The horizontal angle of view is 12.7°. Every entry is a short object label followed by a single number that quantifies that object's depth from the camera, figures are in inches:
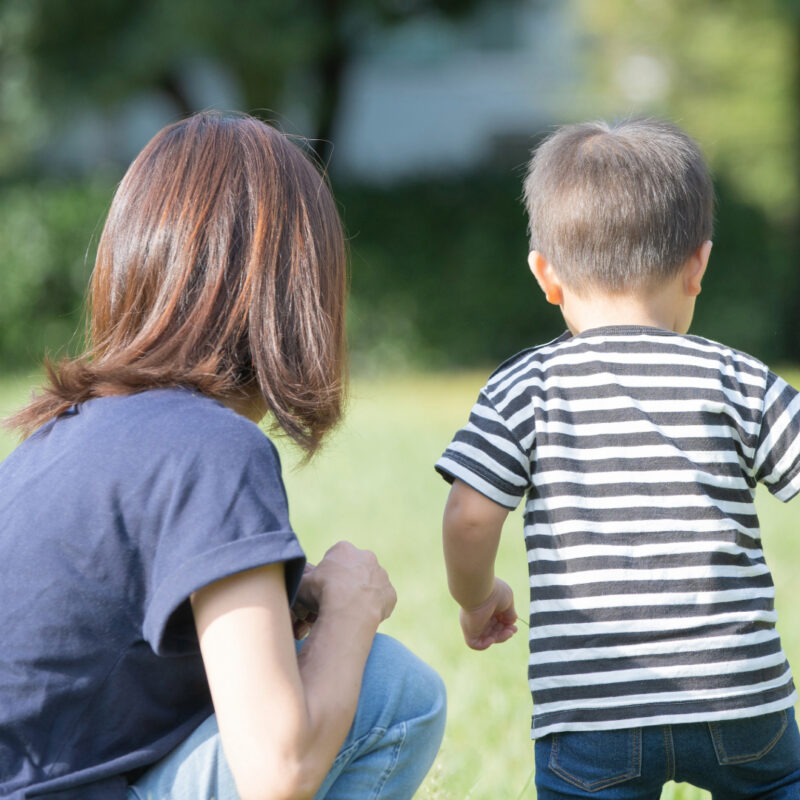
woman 108.0
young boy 116.8
